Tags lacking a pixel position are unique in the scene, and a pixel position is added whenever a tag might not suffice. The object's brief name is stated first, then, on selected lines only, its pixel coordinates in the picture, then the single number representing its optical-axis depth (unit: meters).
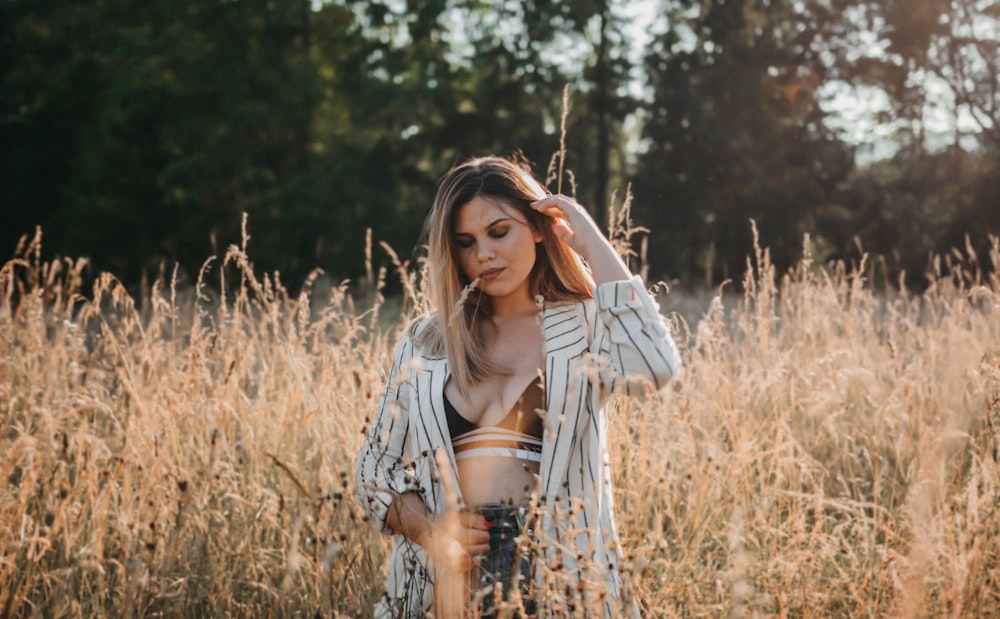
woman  1.91
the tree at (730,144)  16.56
